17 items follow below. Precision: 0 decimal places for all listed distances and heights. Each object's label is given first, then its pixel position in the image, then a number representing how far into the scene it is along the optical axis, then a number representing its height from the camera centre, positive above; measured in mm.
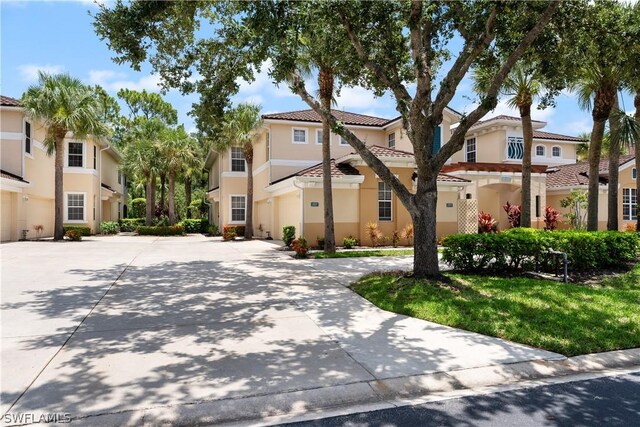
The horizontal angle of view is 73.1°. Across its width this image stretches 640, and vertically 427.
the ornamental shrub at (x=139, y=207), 46278 +1079
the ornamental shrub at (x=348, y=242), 19641 -1211
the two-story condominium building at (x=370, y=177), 20172 +2084
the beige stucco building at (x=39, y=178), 23031 +2447
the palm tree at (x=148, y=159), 34406 +4771
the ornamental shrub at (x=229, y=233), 26194 -1011
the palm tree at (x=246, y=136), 23812 +4605
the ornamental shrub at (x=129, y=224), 36969 -600
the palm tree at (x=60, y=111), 22147 +5537
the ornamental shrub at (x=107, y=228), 31484 -788
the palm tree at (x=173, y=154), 33272 +4925
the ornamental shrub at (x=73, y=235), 24531 -1016
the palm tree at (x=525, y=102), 15500 +4078
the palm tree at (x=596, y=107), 13914 +3534
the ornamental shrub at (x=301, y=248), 16141 -1198
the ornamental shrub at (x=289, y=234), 20031 -832
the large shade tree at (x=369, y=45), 9164 +4079
